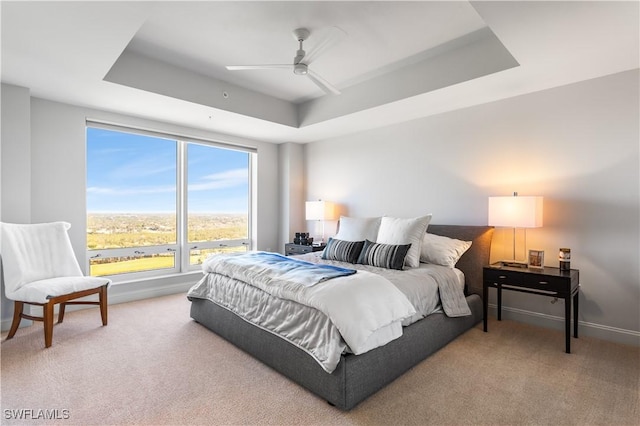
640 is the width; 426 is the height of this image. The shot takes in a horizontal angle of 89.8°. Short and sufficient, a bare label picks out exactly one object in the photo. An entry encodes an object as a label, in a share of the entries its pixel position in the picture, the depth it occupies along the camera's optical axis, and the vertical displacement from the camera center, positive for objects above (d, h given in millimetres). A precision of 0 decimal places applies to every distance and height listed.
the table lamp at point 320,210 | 5012 +12
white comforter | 1910 -601
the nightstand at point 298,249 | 4752 -576
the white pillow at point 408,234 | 3203 -239
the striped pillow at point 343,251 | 3446 -439
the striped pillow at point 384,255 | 3086 -441
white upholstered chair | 2748 -592
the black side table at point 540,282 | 2621 -627
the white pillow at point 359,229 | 3696 -222
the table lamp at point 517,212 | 2918 -9
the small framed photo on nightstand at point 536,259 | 3045 -460
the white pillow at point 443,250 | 3293 -412
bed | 1907 -999
